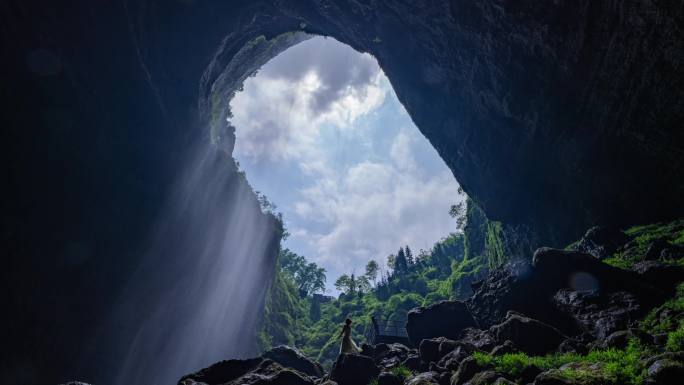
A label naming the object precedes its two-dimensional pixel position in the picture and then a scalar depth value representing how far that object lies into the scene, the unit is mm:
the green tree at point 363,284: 98625
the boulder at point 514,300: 12828
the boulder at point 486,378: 7738
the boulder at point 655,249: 12773
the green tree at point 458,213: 68769
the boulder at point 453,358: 10359
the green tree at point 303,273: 90312
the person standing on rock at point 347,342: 13613
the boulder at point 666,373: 5551
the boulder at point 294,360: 16922
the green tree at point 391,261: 103425
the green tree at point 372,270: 101231
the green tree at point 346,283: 99775
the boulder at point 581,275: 10930
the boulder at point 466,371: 8883
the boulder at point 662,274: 10875
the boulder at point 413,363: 12142
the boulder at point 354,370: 11414
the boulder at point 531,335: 10336
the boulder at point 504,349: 10109
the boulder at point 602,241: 15500
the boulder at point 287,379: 10617
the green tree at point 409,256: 102025
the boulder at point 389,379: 10141
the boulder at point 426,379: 9000
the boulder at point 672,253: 11996
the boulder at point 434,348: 12141
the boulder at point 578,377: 6066
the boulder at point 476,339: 11484
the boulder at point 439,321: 15477
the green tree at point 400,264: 96756
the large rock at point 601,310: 9961
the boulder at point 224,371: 11529
